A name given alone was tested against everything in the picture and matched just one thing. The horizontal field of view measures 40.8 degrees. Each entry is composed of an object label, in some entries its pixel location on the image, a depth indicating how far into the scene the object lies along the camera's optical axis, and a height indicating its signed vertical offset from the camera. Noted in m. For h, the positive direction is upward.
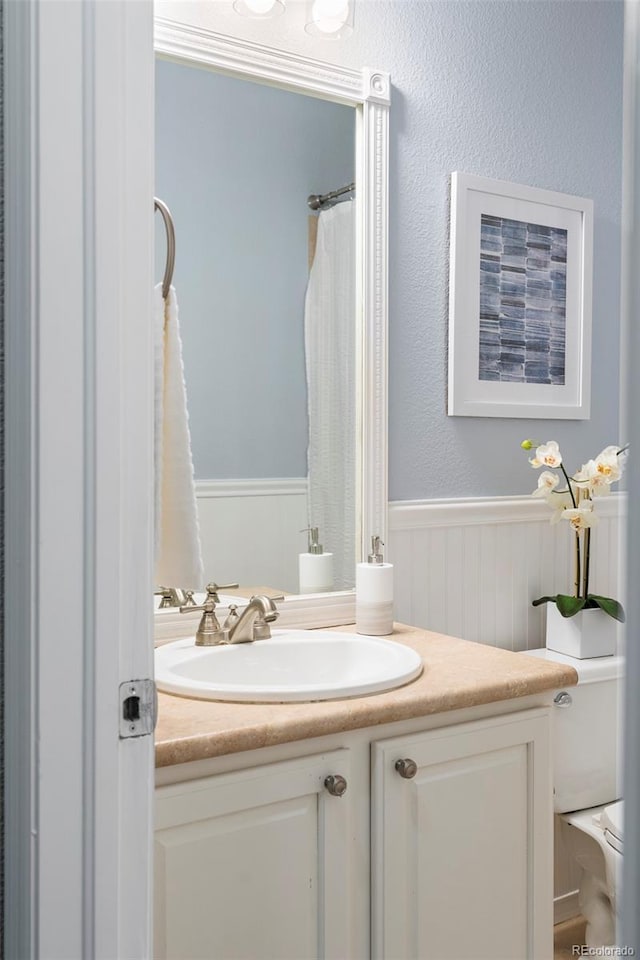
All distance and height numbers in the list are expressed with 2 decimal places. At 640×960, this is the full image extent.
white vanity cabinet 1.26 -0.63
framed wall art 2.12 +0.42
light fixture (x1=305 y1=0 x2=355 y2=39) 1.85 +0.96
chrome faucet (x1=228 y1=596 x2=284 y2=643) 1.68 -0.32
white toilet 1.93 -0.70
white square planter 2.08 -0.42
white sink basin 1.45 -0.38
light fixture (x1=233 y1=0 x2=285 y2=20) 1.78 +0.94
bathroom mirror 1.77 +0.37
